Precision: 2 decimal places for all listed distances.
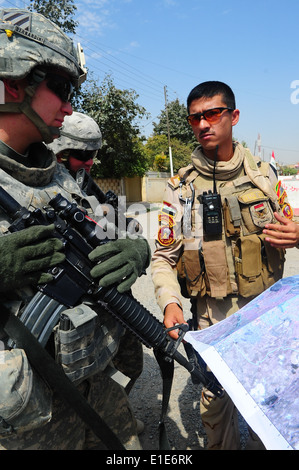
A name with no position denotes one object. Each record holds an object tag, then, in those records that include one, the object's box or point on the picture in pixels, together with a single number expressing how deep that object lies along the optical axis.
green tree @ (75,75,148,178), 13.48
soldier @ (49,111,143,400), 2.76
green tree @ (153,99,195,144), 35.78
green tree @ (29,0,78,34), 11.18
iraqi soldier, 1.86
